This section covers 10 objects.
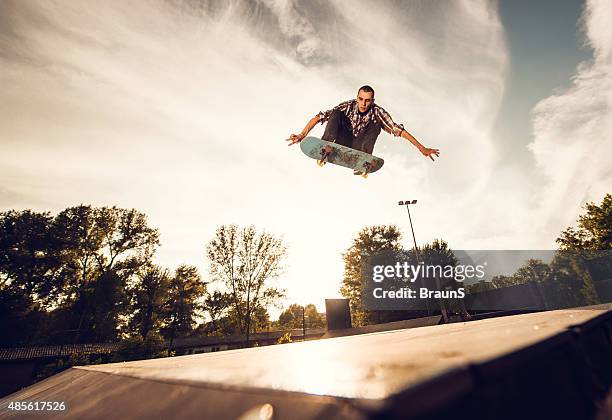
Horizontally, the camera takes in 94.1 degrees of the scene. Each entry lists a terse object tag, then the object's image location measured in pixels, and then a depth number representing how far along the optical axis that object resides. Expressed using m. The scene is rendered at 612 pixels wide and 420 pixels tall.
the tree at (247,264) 31.09
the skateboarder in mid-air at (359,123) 5.29
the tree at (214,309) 43.03
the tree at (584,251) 28.89
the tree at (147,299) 33.06
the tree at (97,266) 29.72
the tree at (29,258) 28.94
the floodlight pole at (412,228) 32.78
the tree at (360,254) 38.66
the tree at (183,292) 37.25
